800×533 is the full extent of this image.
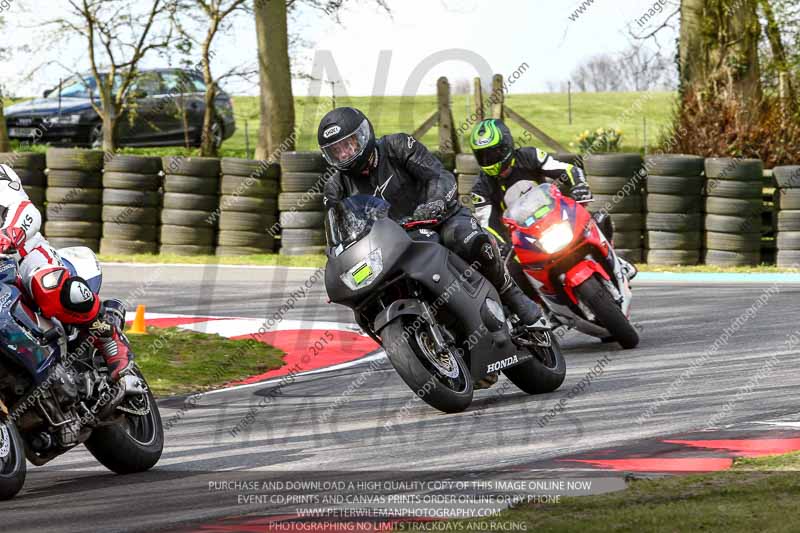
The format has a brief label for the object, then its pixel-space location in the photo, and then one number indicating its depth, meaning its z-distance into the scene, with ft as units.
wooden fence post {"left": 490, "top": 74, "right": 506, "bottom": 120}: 71.31
